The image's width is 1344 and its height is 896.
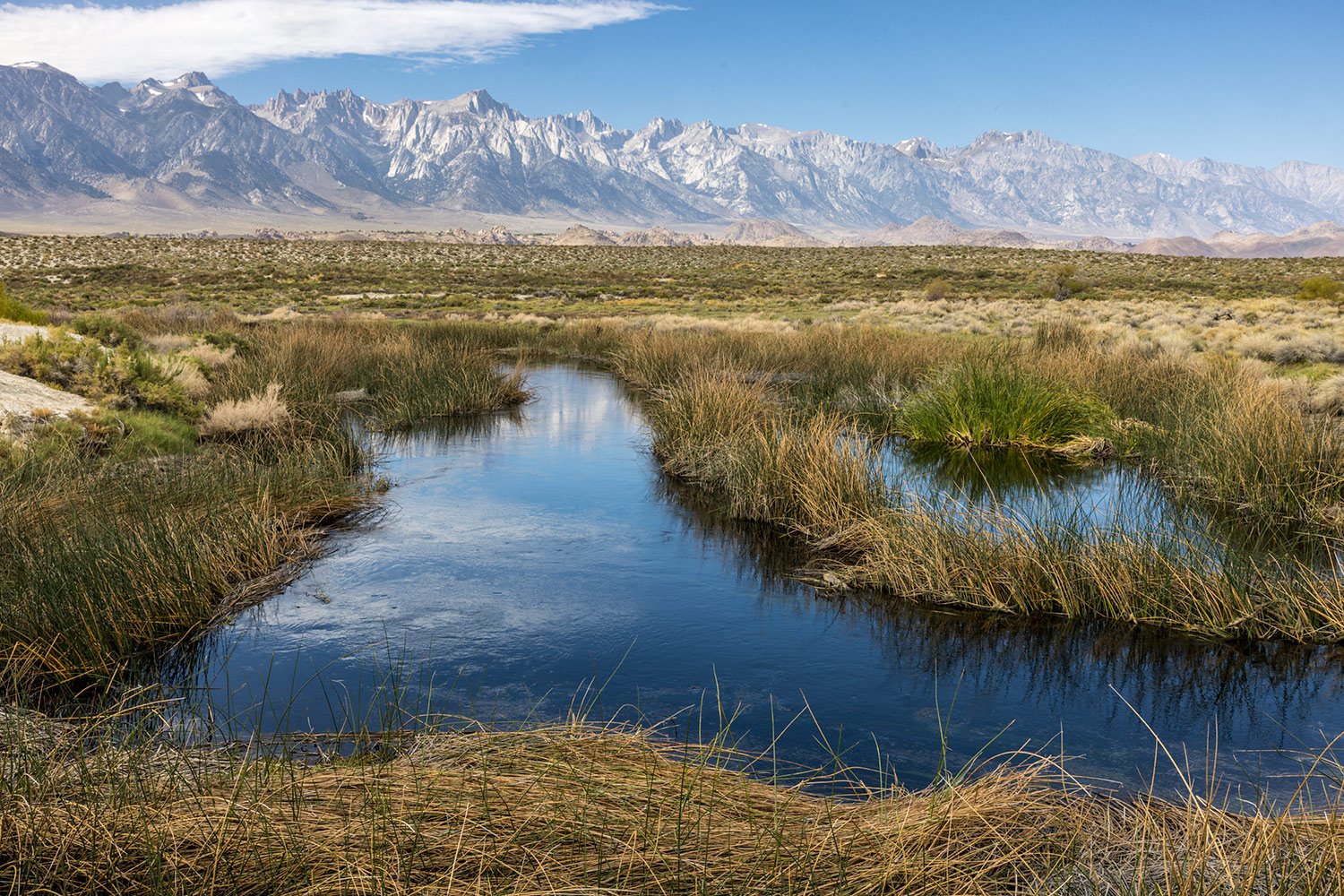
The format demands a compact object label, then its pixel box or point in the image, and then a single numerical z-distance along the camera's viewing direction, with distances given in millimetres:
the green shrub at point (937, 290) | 45281
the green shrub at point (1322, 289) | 38781
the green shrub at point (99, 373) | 13320
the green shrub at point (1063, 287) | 46362
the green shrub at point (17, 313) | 19531
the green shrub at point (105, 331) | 17234
